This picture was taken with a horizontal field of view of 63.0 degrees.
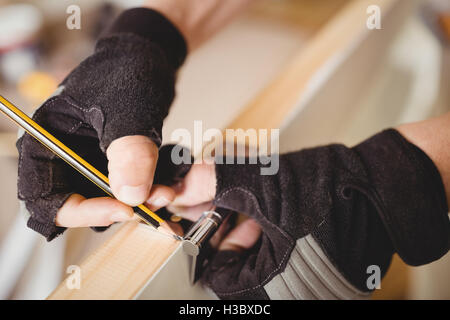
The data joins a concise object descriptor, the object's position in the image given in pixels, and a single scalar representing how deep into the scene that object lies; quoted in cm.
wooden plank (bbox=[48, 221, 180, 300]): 28
